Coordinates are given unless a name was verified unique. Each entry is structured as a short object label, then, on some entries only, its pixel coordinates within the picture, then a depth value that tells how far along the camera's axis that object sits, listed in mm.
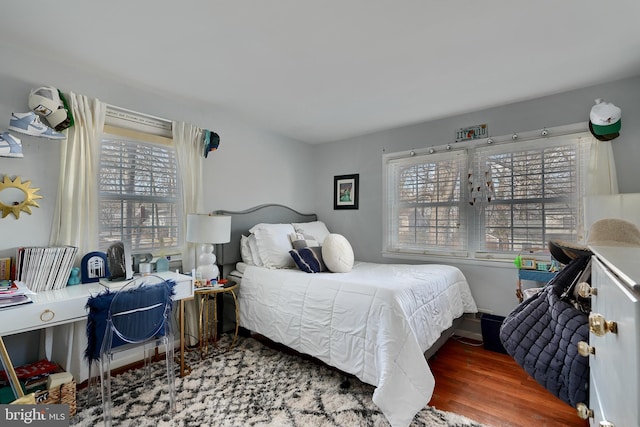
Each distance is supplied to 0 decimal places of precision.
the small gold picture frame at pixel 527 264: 2664
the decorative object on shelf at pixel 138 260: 2521
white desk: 1577
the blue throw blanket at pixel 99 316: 1723
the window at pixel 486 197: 2680
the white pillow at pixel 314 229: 3561
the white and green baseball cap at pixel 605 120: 2283
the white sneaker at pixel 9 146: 1865
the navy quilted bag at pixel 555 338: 913
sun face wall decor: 1943
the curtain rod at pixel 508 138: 2604
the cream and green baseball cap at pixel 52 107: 1990
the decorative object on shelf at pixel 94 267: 2195
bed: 1812
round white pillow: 2770
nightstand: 2594
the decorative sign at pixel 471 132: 3045
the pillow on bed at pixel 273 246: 2994
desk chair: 1730
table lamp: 2564
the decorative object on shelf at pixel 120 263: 2223
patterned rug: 1788
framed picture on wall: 4008
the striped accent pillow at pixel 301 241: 3154
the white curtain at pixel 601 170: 2393
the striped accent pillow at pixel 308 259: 2773
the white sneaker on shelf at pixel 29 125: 1933
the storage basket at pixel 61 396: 1745
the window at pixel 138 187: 2433
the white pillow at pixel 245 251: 3111
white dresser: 461
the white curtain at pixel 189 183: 2793
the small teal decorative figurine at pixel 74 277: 2127
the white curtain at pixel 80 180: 2146
